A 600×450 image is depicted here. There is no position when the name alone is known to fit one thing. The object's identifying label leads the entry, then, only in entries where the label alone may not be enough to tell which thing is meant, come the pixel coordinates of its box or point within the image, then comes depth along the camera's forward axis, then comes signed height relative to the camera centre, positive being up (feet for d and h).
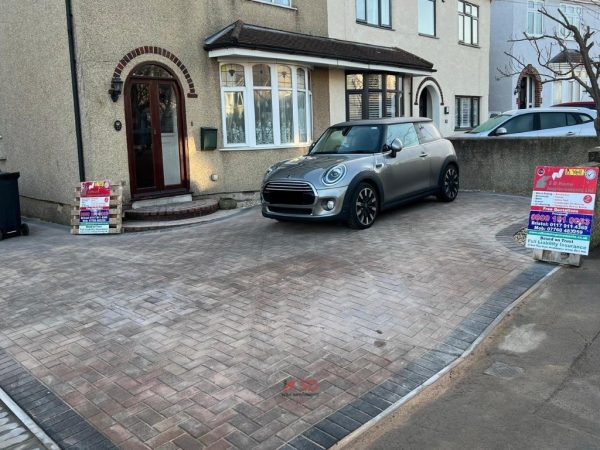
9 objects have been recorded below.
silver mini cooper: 27.53 -1.53
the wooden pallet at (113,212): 32.07 -3.39
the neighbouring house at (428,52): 49.90 +9.46
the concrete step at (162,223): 32.40 -4.25
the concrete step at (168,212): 33.96 -3.74
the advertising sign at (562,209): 21.61 -2.81
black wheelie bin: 31.27 -2.86
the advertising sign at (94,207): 32.07 -3.11
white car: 43.21 +1.03
